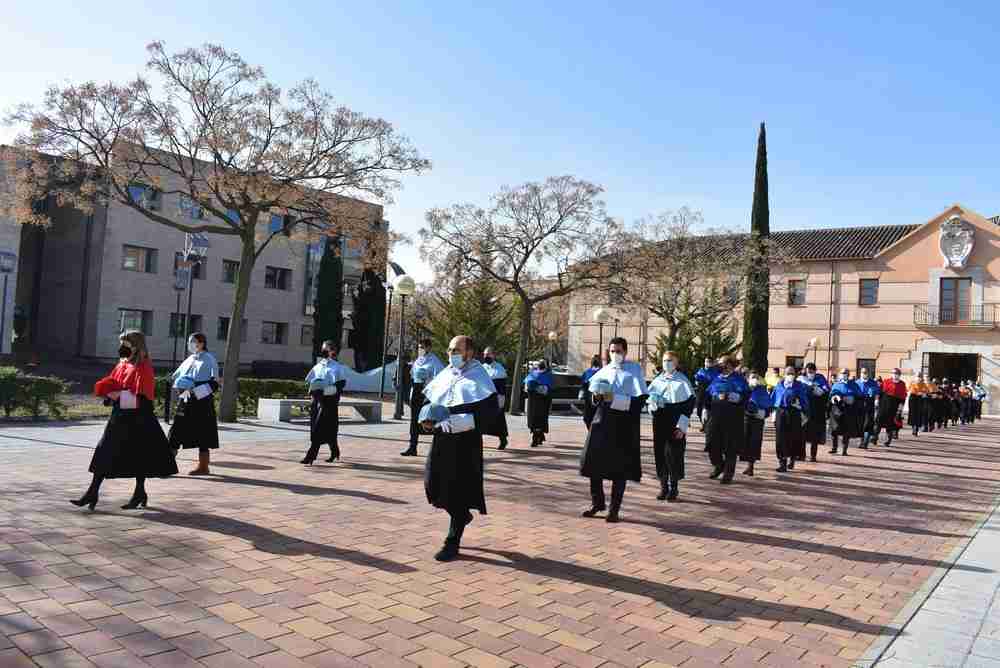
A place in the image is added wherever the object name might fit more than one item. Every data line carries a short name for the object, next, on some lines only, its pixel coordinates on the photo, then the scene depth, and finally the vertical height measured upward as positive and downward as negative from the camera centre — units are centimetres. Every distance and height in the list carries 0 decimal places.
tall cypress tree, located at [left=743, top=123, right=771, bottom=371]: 3284 +429
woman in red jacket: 713 -71
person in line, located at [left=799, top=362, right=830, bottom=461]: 1491 -38
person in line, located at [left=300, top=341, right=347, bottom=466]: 1094 -51
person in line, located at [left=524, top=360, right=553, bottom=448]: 1526 -47
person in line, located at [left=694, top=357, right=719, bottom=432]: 1630 +15
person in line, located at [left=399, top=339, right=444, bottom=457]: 1246 -6
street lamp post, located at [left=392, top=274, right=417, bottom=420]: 1981 +145
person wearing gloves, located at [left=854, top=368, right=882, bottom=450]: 1829 -34
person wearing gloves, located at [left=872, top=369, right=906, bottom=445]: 2023 -22
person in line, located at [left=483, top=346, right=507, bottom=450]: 1318 +3
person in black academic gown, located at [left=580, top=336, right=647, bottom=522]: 770 -52
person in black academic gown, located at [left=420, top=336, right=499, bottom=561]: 604 -48
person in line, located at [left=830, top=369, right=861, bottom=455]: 1681 -39
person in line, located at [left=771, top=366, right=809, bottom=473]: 1286 -47
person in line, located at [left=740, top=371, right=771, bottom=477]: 1188 -50
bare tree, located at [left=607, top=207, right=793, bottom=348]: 2972 +460
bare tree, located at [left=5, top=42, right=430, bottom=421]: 1522 +421
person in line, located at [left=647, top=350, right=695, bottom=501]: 930 -51
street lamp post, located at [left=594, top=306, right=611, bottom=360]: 2511 +211
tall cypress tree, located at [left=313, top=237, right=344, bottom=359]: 4294 +370
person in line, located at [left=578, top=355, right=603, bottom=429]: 1037 -19
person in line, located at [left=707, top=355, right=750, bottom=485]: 1108 -51
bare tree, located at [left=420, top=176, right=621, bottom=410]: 2311 +419
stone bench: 1744 -100
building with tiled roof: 4028 +507
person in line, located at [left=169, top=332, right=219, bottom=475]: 930 -54
